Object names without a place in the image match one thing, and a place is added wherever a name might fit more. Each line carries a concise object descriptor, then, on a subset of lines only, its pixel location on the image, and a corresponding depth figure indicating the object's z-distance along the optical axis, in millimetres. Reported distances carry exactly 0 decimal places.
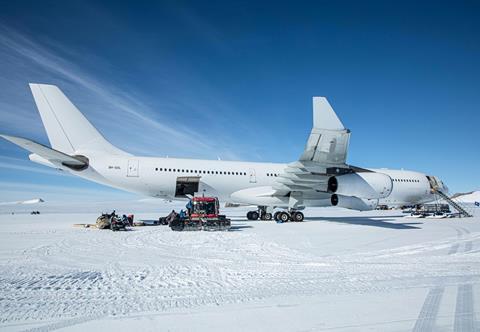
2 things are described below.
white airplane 15427
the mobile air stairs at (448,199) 24455
